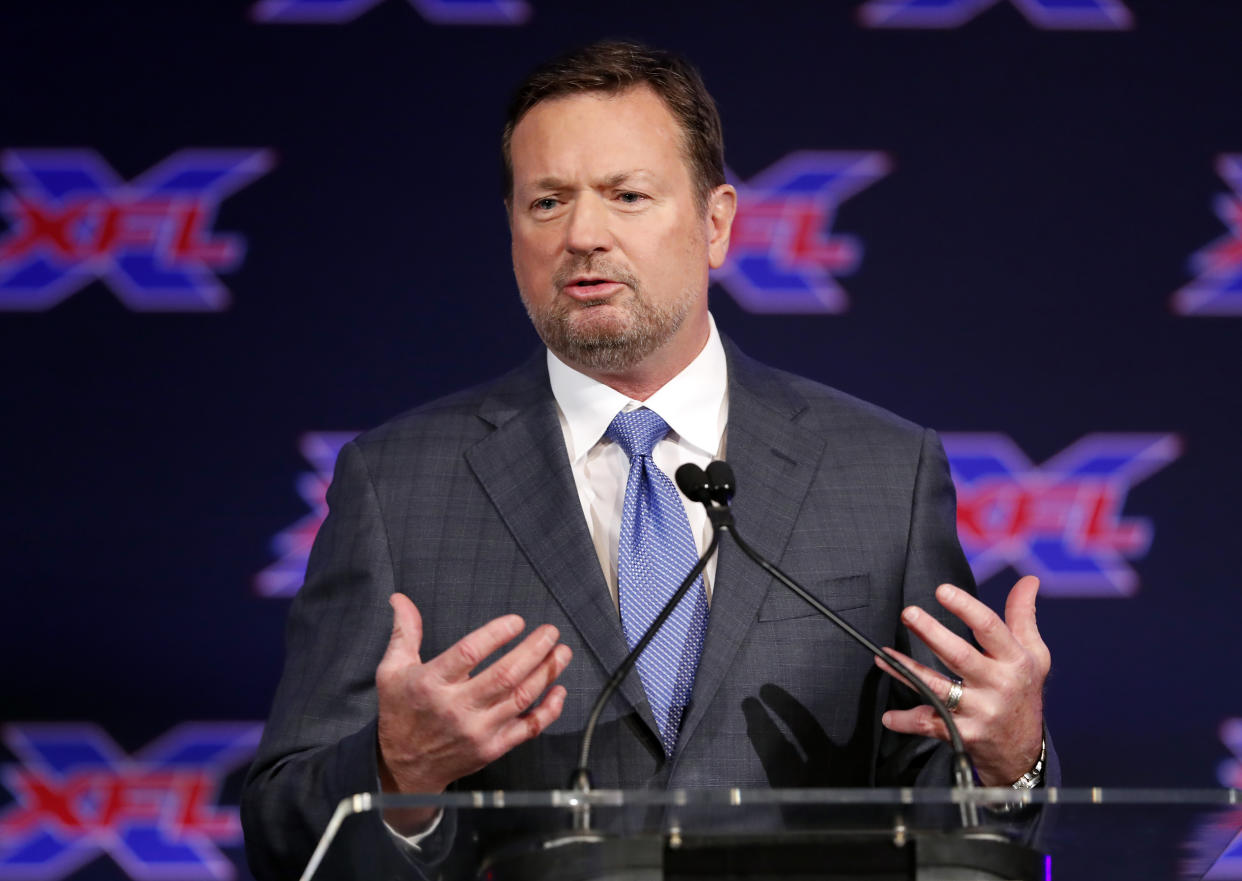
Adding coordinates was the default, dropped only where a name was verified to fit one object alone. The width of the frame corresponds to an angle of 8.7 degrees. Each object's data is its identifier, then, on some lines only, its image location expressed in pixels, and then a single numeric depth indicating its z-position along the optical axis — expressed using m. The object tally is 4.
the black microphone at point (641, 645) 5.45
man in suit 5.72
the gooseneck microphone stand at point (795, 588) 5.51
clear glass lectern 5.35
